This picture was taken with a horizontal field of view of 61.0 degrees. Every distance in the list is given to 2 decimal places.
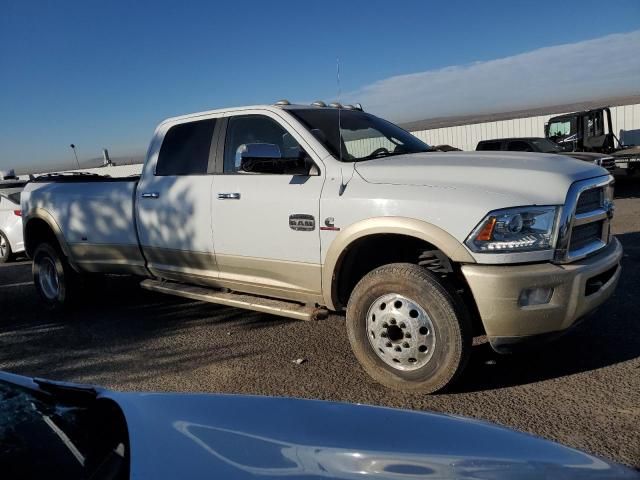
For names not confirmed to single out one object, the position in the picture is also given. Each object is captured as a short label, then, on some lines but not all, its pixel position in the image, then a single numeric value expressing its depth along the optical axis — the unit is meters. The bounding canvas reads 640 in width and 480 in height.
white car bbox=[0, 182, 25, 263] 10.52
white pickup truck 3.34
